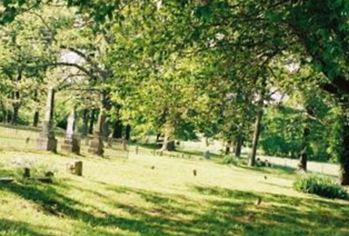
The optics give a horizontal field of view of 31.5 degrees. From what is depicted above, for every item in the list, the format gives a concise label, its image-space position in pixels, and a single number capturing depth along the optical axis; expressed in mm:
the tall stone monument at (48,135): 31297
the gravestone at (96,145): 35125
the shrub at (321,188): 29344
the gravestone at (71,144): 32719
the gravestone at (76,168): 22188
